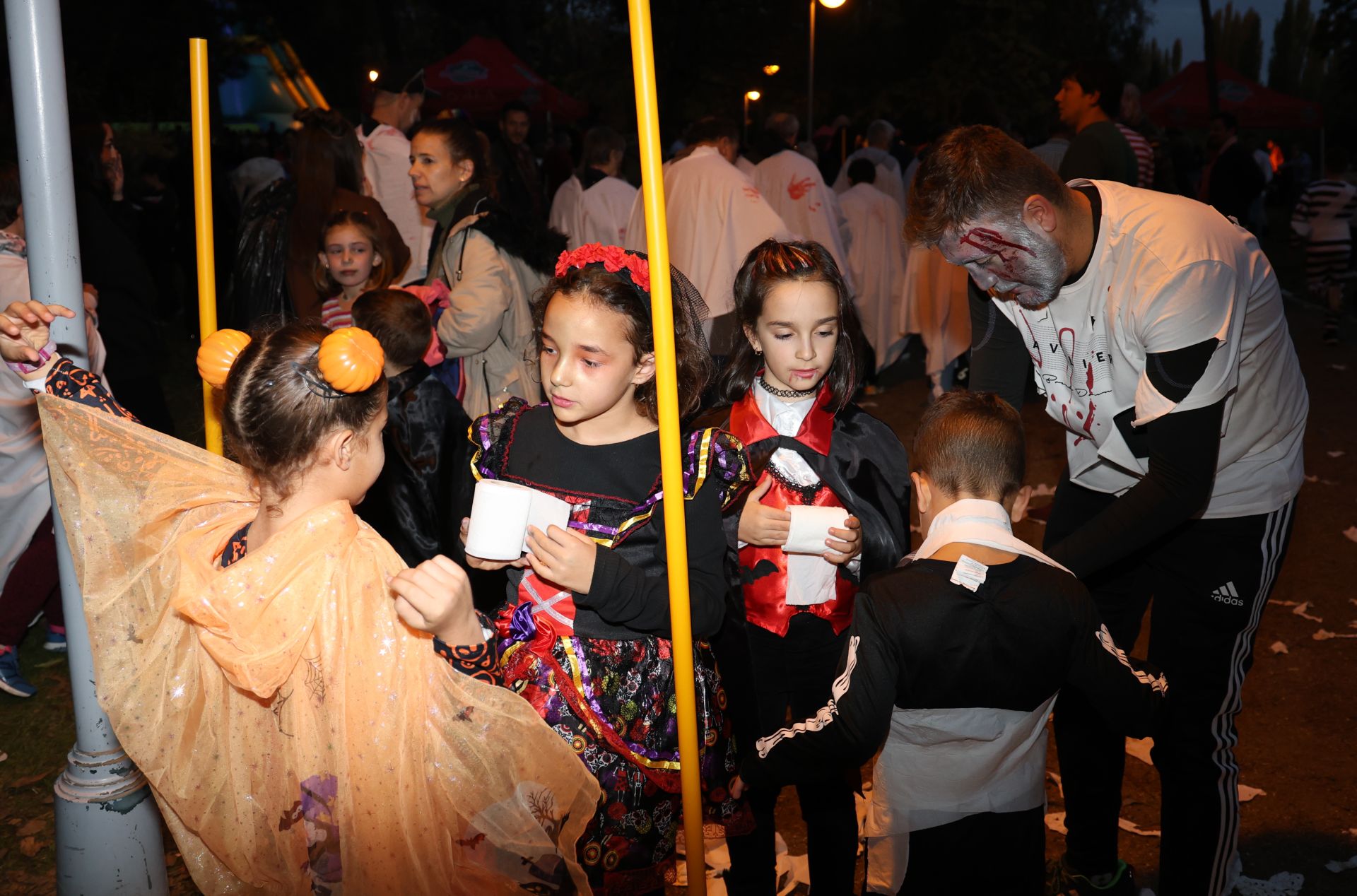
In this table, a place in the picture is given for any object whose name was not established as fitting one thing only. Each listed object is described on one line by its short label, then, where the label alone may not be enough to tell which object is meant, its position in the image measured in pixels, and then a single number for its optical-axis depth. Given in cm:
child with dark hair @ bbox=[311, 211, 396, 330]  489
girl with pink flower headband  244
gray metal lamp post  259
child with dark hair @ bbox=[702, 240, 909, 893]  297
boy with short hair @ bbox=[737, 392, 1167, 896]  236
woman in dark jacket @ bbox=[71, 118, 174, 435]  516
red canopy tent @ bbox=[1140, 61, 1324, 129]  2136
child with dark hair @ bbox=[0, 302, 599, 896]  208
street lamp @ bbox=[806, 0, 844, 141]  1476
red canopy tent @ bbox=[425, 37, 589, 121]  1655
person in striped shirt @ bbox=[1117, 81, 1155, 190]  717
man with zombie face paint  252
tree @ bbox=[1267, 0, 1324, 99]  6371
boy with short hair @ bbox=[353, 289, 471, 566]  443
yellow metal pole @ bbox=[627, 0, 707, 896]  168
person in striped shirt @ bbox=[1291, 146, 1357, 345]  1225
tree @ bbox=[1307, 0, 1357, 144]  3412
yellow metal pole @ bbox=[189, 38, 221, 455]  250
